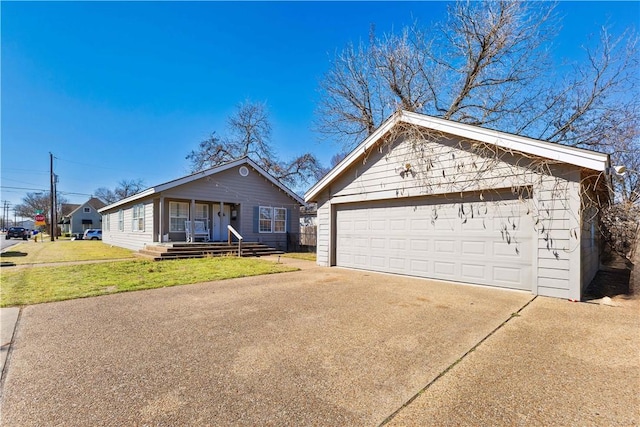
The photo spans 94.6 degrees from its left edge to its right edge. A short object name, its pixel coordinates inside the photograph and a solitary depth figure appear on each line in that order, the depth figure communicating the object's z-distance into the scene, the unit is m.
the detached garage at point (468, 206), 5.52
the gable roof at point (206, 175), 13.06
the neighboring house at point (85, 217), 47.09
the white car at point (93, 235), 33.47
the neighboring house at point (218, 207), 14.05
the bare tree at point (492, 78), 11.05
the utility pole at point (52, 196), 29.59
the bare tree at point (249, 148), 28.36
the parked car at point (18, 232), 35.52
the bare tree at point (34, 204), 56.44
